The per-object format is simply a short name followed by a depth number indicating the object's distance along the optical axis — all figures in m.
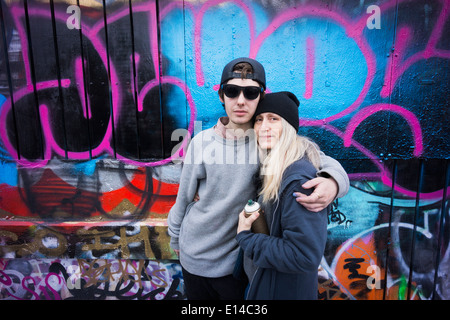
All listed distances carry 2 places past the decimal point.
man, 1.59
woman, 1.27
